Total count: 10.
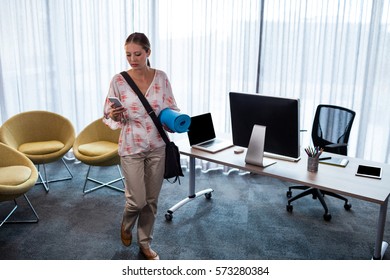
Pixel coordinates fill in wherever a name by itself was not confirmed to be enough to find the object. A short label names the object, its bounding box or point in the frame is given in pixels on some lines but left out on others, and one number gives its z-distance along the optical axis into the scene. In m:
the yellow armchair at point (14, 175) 3.18
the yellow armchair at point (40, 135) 4.20
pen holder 2.92
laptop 3.44
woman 2.69
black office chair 3.83
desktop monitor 2.78
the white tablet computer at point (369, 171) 2.85
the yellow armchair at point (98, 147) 4.04
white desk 2.61
